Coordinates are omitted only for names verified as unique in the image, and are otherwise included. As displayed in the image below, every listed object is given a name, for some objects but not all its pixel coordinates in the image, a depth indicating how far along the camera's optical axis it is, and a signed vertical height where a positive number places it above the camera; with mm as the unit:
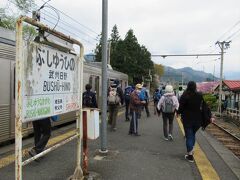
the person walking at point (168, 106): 5625 -593
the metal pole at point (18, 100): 2038 -180
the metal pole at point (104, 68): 4129 +345
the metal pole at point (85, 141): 3283 -964
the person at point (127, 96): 8517 -514
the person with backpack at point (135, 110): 5969 -771
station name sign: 2217 +18
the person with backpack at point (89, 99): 5836 -446
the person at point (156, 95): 10723 -555
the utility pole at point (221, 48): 14923 +3069
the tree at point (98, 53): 30412 +4912
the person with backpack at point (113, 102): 6566 -591
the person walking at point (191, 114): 4237 -625
